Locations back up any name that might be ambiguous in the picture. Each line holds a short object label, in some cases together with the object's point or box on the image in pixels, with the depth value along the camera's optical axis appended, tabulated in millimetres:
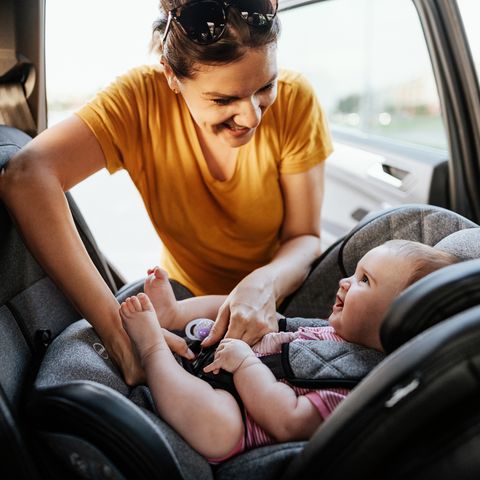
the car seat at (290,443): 737
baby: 1006
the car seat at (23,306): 1123
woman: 1205
